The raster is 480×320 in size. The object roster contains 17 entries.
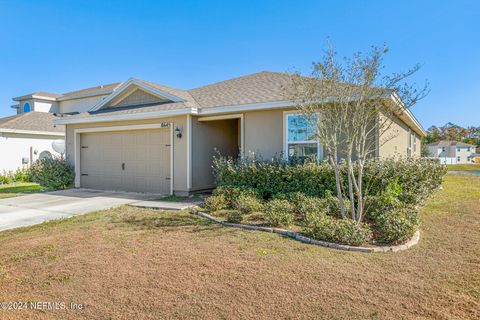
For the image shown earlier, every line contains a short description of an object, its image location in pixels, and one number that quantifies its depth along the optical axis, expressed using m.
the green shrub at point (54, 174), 11.57
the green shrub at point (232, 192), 7.54
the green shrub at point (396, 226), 4.71
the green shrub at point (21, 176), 16.30
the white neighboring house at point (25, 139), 16.23
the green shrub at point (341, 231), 4.62
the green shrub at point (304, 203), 6.15
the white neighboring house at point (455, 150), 53.50
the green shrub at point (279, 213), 5.66
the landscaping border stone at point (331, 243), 4.45
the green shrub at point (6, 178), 15.52
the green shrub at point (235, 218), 6.08
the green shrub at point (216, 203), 7.18
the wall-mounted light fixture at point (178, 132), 9.64
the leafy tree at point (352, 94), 5.45
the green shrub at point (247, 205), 6.79
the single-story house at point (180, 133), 8.89
